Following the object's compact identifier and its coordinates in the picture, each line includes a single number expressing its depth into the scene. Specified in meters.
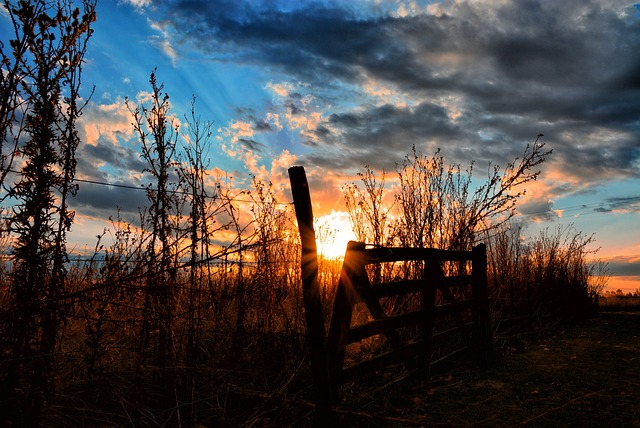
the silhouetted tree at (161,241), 4.66
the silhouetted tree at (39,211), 3.30
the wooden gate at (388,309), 3.74
